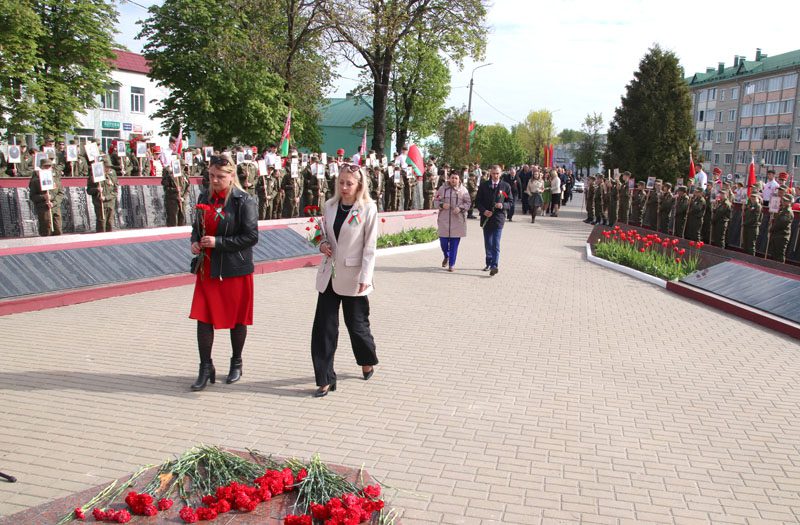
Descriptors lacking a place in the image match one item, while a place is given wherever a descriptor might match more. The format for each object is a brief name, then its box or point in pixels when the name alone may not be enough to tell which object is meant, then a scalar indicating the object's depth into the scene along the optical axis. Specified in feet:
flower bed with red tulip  42.39
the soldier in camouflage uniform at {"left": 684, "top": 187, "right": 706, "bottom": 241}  56.49
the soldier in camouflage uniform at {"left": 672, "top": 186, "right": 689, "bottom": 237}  58.90
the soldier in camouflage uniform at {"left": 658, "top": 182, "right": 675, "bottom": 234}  62.46
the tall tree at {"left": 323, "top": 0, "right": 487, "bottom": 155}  87.56
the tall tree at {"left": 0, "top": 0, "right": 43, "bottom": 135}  80.15
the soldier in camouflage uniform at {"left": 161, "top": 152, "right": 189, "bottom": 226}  46.60
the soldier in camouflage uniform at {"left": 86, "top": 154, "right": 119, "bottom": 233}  40.83
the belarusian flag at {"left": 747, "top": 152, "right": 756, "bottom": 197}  58.95
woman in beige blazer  19.51
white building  174.29
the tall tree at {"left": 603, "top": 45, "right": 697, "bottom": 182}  110.22
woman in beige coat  42.11
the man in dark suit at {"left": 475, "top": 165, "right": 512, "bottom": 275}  41.47
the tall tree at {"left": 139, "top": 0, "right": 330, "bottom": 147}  84.84
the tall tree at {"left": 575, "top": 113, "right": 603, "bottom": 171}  206.90
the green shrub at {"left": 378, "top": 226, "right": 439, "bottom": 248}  52.17
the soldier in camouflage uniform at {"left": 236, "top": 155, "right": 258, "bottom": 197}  51.65
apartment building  222.48
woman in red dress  19.25
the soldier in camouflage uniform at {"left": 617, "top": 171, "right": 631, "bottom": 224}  75.00
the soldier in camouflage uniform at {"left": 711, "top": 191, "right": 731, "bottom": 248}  53.98
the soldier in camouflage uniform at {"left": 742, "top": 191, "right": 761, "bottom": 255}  49.62
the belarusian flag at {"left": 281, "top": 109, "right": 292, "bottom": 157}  60.13
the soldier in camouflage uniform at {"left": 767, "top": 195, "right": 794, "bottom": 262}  45.96
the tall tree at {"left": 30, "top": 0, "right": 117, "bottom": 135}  92.02
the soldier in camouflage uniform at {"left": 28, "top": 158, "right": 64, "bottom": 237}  38.34
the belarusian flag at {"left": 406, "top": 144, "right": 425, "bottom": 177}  57.57
